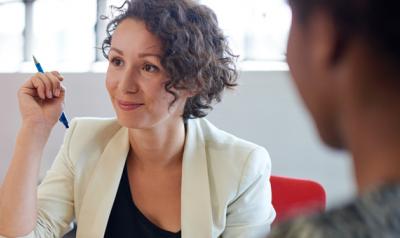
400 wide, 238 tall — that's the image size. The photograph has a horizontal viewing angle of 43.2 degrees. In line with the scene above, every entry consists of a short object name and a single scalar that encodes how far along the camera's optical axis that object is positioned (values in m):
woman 1.28
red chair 1.50
